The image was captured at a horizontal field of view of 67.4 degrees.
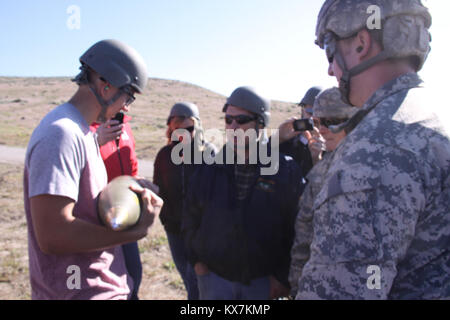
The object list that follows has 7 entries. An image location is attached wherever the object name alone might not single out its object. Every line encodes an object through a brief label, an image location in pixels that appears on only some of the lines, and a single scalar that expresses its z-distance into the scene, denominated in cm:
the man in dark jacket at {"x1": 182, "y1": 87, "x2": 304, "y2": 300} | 294
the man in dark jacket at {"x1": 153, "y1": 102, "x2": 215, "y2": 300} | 411
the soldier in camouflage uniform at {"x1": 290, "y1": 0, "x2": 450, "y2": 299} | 127
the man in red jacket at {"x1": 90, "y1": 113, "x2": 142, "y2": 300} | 347
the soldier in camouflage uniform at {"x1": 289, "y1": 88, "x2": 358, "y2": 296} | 268
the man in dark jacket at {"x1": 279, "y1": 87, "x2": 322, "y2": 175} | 408
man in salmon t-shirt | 185
